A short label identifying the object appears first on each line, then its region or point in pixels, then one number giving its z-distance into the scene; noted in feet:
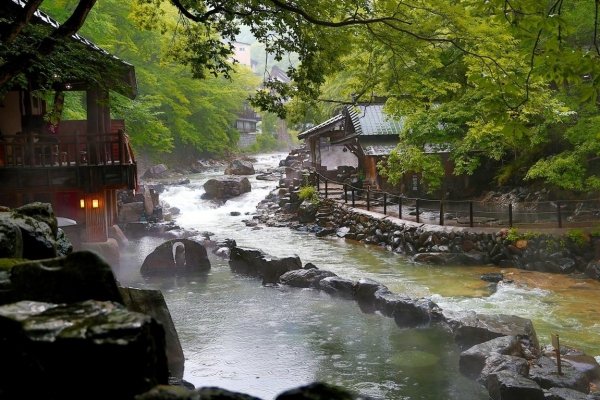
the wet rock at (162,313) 27.19
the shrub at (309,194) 96.37
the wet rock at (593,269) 49.75
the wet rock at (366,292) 43.14
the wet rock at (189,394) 10.48
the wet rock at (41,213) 23.35
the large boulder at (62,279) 14.65
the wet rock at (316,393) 10.54
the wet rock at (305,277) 50.15
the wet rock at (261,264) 53.72
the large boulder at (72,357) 11.46
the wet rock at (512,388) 24.75
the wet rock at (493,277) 50.99
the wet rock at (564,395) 24.58
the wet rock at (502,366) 27.12
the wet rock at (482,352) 29.27
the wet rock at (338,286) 46.47
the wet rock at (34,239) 20.04
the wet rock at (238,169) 152.35
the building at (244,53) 287.07
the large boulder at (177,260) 58.03
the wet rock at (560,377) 26.25
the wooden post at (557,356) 26.99
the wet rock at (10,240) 17.58
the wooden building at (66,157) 44.88
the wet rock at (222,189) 118.32
